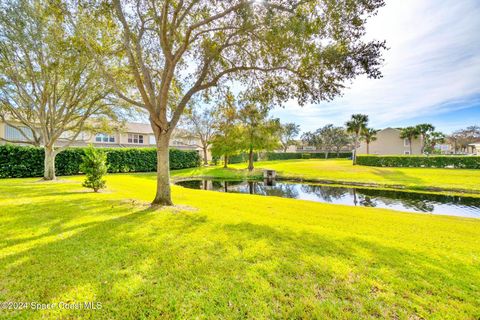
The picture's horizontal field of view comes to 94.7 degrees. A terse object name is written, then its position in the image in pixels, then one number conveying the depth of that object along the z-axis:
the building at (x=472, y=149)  56.10
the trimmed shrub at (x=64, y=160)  18.88
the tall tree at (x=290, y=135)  82.94
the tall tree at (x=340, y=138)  69.27
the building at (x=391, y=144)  49.81
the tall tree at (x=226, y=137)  33.16
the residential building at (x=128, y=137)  27.14
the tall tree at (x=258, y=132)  33.00
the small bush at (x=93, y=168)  11.52
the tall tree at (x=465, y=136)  67.75
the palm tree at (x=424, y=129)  45.22
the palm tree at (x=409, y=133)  46.81
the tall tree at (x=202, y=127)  41.00
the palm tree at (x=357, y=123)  41.19
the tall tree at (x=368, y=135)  48.95
